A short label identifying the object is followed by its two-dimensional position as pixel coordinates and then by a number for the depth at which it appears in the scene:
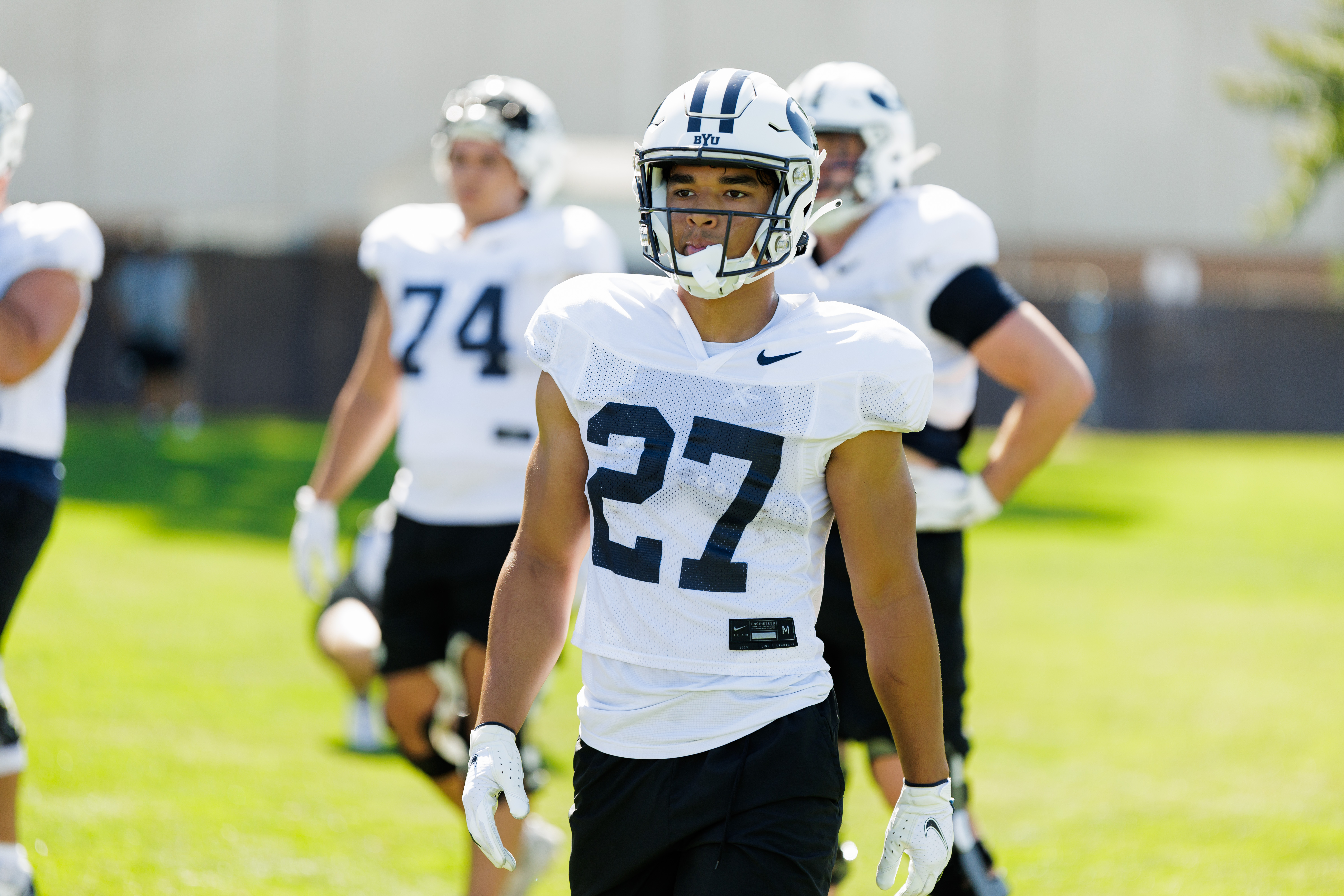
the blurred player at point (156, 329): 41.62
